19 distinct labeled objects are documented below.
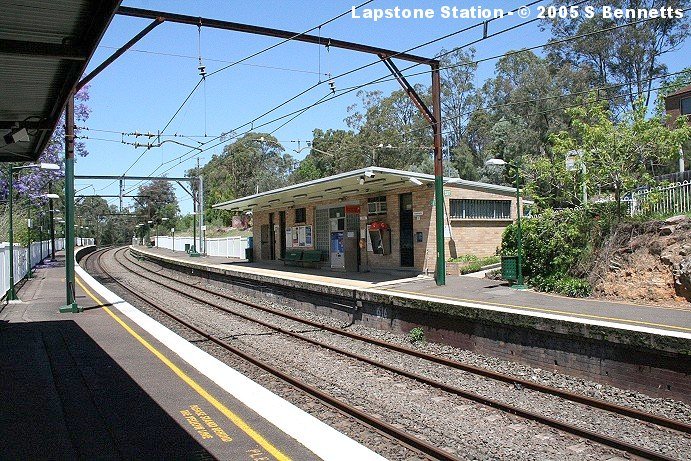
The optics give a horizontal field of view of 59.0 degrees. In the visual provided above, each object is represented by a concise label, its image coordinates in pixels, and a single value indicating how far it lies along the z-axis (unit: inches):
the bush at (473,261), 815.5
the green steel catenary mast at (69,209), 685.3
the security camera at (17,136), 469.1
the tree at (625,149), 636.1
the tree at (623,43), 1600.6
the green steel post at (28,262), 1175.7
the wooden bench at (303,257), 1108.5
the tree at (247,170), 3198.8
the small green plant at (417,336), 553.3
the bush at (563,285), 591.5
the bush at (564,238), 638.5
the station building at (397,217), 840.3
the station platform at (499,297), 438.3
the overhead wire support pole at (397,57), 551.8
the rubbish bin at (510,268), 671.1
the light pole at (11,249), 729.0
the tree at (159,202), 4074.8
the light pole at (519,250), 639.9
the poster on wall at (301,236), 1221.7
